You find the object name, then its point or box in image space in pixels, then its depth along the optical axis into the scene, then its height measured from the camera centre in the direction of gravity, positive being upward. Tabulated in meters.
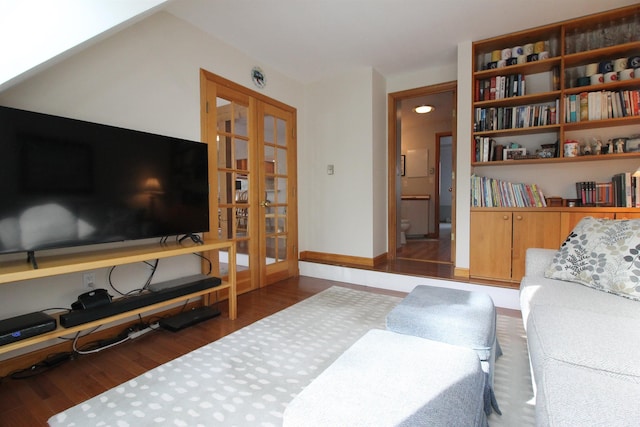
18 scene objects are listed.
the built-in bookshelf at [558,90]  2.63 +1.04
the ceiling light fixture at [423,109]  5.22 +1.66
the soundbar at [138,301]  1.67 -0.61
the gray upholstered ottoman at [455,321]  1.38 -0.58
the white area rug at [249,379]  1.37 -0.94
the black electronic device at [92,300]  1.80 -0.56
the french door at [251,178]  2.89 +0.31
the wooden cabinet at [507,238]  2.79 -0.34
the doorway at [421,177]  4.71 +0.58
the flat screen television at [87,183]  1.57 +0.15
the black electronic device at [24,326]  1.46 -0.59
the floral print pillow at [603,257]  1.58 -0.32
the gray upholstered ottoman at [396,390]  0.82 -0.57
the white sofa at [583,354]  0.76 -0.51
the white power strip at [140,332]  2.17 -0.92
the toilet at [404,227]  5.43 -0.43
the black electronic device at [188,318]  2.28 -0.88
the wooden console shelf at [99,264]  1.47 -0.31
